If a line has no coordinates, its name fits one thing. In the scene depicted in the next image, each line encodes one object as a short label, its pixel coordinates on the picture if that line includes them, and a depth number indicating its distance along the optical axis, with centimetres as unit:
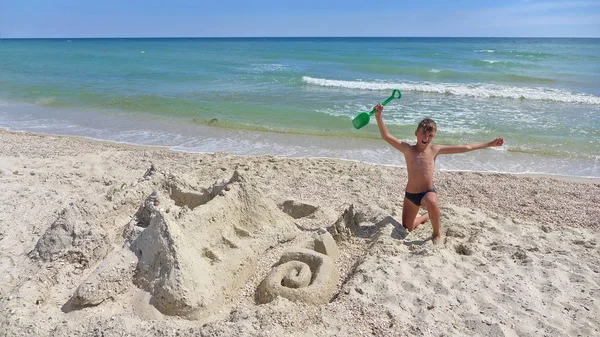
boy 410
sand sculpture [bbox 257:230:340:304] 297
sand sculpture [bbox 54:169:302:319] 283
